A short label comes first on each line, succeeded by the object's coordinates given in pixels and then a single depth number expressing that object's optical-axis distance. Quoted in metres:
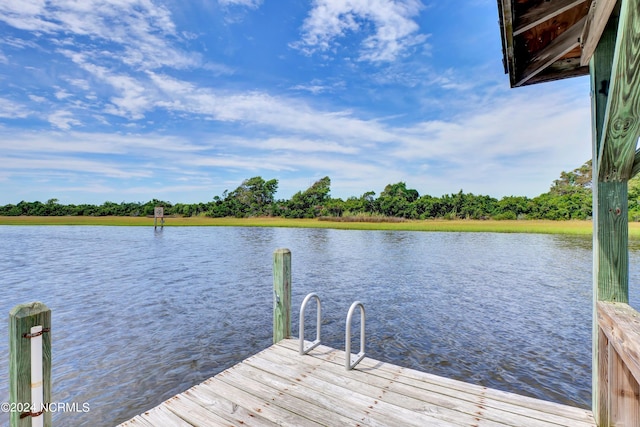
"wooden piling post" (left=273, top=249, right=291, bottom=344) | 4.11
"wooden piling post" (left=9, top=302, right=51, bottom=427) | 2.03
